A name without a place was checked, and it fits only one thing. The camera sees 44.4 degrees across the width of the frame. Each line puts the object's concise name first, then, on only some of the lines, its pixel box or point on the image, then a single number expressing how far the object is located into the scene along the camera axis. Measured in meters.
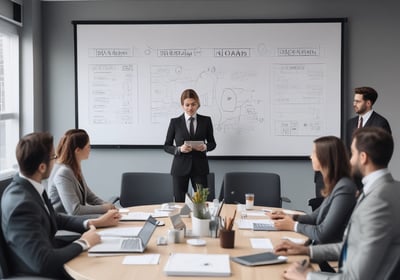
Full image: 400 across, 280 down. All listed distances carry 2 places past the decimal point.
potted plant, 2.77
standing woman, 4.66
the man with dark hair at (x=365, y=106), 4.56
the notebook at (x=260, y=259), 2.26
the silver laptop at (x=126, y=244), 2.43
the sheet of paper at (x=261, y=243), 2.56
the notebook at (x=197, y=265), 2.09
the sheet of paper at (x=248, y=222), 3.01
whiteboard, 5.23
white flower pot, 2.77
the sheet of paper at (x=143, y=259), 2.28
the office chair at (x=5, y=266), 2.22
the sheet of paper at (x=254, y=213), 3.38
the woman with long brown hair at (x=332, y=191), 2.55
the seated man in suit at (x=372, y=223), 1.87
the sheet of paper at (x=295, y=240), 2.69
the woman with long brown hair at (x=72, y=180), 3.19
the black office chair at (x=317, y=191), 4.42
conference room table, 2.11
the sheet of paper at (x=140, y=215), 3.19
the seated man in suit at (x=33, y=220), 2.17
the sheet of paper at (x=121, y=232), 2.77
